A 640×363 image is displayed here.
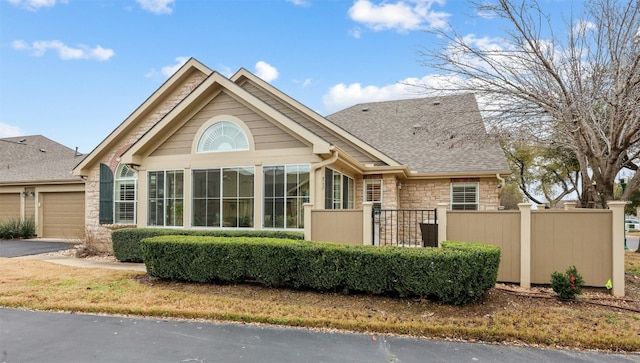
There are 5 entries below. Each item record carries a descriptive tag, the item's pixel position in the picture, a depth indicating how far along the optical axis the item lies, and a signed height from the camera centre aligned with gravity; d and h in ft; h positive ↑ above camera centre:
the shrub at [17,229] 52.24 -6.59
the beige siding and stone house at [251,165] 30.42 +2.07
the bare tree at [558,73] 23.52 +8.25
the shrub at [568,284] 19.35 -5.48
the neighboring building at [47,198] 52.24 -2.06
